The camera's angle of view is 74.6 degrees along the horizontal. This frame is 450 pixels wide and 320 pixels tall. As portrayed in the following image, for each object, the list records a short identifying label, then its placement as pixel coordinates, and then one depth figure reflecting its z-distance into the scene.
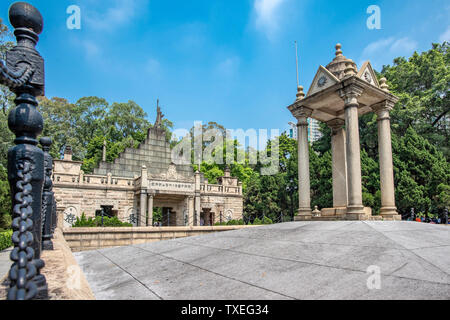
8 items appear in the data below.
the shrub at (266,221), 22.25
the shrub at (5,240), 13.09
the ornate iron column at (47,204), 5.94
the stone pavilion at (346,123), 9.68
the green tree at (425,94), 26.98
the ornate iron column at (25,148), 2.22
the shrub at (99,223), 15.32
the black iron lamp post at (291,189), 32.53
